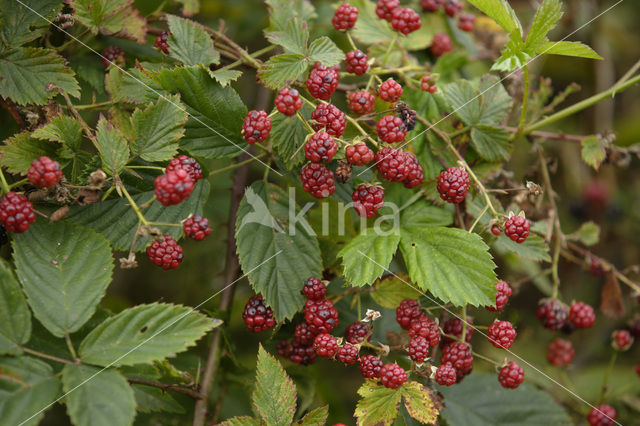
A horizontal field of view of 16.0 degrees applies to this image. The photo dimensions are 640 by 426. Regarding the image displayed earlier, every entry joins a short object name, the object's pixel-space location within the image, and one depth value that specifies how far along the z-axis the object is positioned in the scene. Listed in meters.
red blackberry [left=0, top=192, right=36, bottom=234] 0.90
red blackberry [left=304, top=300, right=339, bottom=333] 0.93
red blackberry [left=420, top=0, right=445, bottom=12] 1.04
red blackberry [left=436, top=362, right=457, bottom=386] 0.92
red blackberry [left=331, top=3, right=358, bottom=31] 0.96
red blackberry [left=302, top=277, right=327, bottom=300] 0.93
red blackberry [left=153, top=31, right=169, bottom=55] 0.95
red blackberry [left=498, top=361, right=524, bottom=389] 0.94
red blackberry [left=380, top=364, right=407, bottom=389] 0.92
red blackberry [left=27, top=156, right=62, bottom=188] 0.90
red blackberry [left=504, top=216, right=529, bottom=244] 0.93
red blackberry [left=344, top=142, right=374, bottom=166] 0.92
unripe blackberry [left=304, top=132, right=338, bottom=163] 0.91
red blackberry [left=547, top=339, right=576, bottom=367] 1.04
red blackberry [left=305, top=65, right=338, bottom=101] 0.93
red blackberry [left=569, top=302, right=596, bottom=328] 1.00
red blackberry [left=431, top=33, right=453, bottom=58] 1.04
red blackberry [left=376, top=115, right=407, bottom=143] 0.93
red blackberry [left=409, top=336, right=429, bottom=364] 0.92
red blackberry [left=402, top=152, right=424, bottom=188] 0.93
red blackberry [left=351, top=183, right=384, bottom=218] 0.93
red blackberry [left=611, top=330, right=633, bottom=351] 1.02
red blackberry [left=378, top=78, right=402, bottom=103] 0.94
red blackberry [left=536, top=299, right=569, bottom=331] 0.99
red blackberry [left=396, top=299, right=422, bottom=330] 0.94
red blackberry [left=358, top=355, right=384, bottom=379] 0.93
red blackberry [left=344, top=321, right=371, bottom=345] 0.94
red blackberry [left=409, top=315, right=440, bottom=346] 0.93
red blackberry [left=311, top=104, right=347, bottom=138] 0.92
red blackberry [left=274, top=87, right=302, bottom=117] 0.92
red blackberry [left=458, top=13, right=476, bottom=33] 1.05
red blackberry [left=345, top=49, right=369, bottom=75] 0.95
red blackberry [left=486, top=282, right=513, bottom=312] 0.93
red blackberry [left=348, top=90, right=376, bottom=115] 0.94
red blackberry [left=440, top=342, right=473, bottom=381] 0.94
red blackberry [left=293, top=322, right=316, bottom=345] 0.94
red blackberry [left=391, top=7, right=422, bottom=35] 0.97
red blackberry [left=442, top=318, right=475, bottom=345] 0.95
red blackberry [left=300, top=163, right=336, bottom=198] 0.92
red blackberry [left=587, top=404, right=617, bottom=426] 1.00
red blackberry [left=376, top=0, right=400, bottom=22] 0.98
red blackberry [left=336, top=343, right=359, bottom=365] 0.92
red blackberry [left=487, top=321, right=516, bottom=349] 0.93
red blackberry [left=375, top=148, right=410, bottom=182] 0.93
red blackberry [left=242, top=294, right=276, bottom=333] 0.93
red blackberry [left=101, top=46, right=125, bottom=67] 0.96
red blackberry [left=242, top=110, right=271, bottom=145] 0.92
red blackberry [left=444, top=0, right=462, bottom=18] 1.05
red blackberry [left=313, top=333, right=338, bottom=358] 0.92
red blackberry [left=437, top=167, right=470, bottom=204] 0.93
